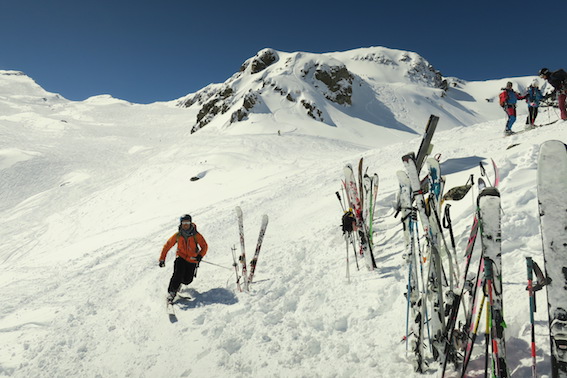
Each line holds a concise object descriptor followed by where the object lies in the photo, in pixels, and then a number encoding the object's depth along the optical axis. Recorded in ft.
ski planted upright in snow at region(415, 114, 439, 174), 15.38
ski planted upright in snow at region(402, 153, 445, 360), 10.85
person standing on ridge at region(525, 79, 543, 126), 34.25
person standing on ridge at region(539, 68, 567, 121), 28.43
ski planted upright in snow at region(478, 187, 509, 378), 8.05
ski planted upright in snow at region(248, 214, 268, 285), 19.64
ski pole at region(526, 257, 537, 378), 7.54
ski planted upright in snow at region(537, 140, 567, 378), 7.44
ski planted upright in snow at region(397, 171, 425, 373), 11.07
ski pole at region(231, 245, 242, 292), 19.27
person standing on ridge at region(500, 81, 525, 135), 33.50
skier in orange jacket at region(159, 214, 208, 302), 18.62
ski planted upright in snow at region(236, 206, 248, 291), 19.25
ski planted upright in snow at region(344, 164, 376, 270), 18.20
